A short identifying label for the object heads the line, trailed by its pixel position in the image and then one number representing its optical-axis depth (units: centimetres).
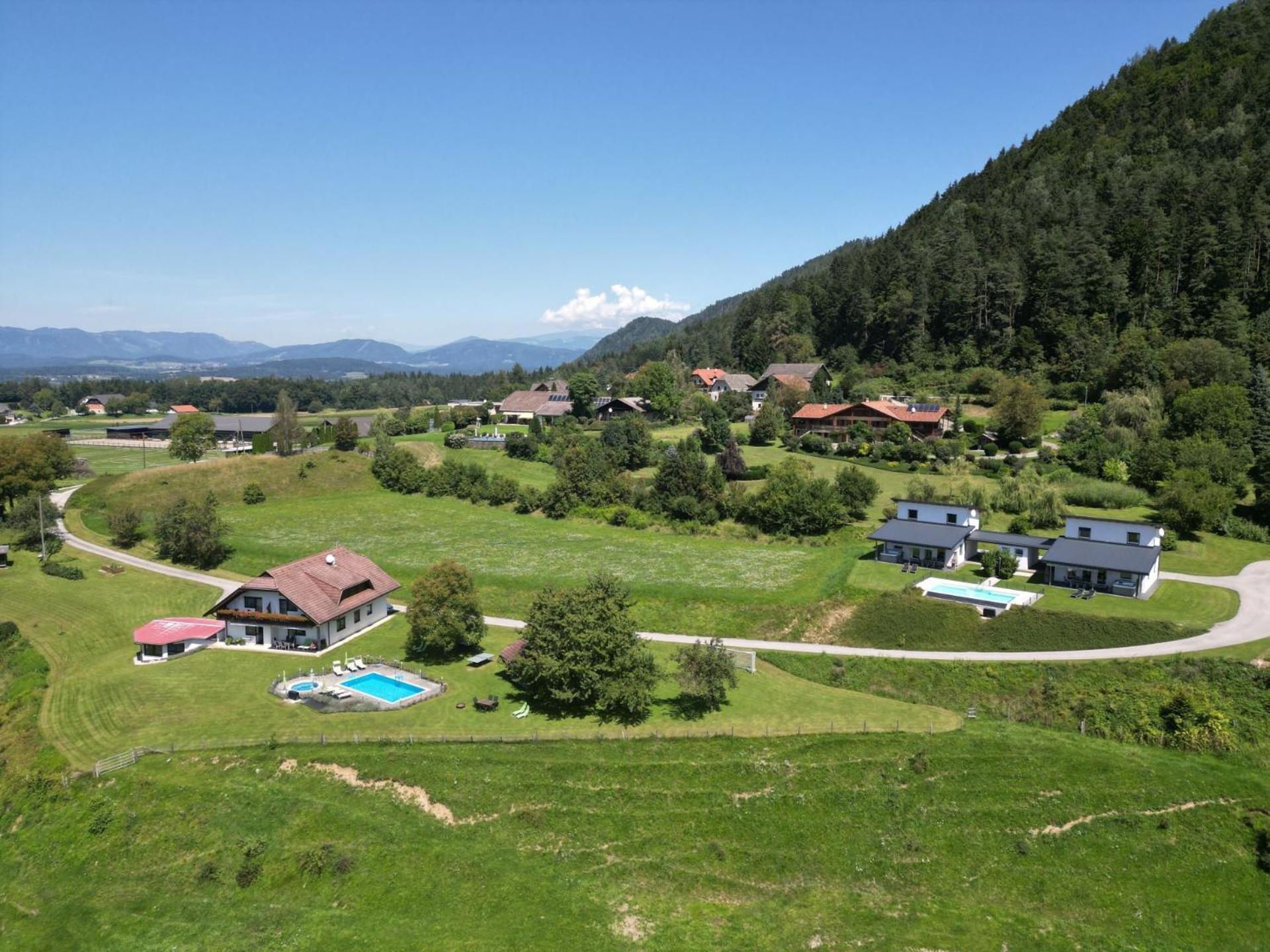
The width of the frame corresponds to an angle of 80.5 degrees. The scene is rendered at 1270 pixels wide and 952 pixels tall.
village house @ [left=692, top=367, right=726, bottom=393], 13500
